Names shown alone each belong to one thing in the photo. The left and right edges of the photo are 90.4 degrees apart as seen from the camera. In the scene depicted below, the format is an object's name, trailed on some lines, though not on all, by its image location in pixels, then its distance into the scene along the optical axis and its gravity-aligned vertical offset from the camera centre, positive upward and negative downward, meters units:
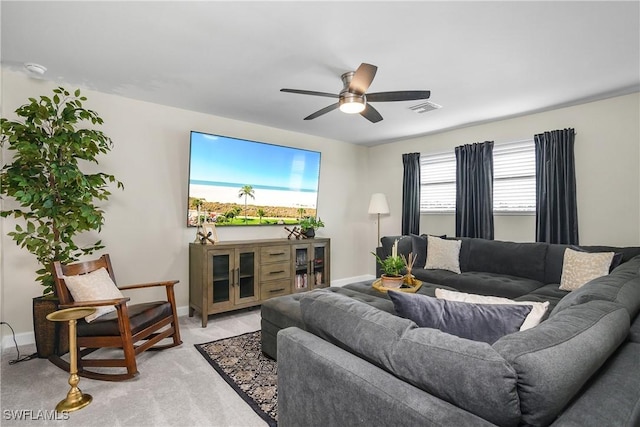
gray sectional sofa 0.85 -0.48
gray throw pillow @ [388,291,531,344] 1.20 -0.37
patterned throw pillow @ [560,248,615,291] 2.86 -0.40
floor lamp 5.16 +0.27
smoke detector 2.65 +1.25
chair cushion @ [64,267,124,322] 2.46 -0.58
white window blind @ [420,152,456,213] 4.78 +0.61
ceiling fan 2.32 +1.01
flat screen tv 3.84 +0.49
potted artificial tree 2.54 +0.26
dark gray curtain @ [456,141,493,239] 4.23 +0.44
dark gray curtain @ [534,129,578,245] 3.57 +0.41
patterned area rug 2.06 -1.18
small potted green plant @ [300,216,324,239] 4.64 -0.09
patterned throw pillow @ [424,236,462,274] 3.96 -0.42
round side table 2.03 -1.03
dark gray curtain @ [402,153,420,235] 5.06 +0.42
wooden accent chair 2.33 -0.87
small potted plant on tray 2.76 -0.46
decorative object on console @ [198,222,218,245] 3.75 -0.19
